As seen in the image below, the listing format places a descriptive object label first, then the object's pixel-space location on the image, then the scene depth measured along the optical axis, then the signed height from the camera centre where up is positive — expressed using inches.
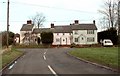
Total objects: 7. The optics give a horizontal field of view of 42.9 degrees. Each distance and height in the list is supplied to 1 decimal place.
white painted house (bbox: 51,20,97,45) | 2080.9 +70.0
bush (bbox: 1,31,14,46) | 1140.8 +4.2
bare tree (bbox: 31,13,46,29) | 2367.3 +255.7
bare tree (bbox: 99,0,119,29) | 1779.9 +267.4
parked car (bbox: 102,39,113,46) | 1561.6 -41.4
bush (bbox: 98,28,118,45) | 1735.9 +52.8
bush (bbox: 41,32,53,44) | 1872.9 +16.5
